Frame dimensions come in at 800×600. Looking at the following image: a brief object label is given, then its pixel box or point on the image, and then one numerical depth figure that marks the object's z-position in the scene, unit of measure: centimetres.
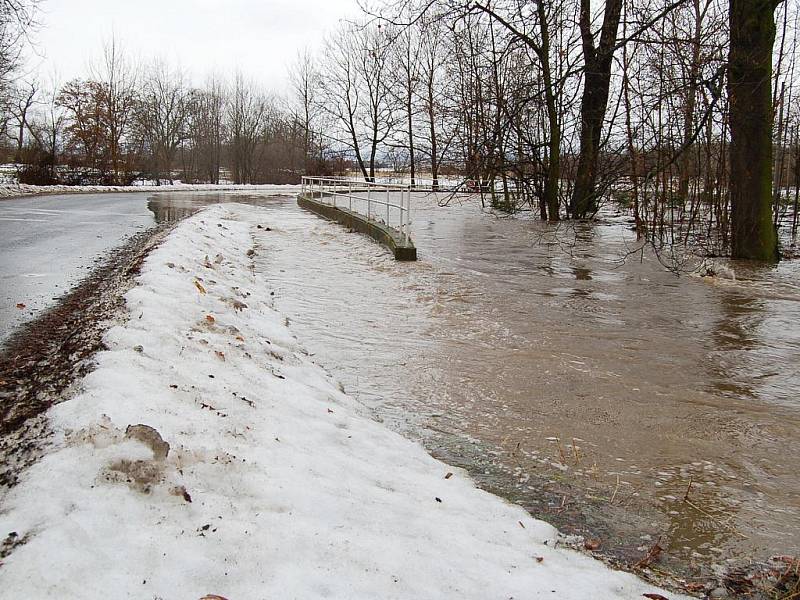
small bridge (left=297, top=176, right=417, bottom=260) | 1182
